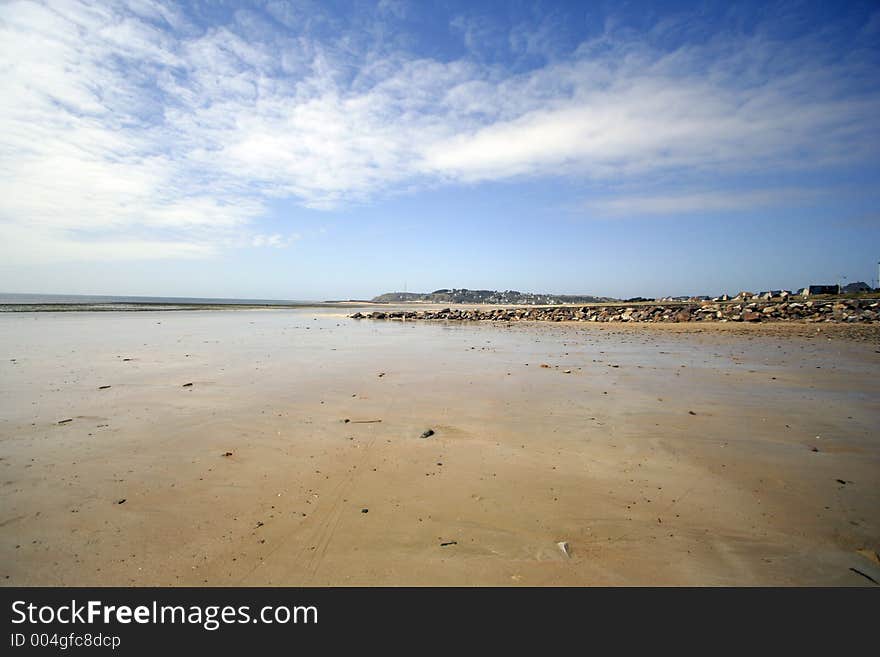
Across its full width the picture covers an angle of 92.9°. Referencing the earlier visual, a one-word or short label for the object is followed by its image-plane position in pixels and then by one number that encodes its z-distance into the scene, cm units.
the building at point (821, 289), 4681
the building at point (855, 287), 6072
